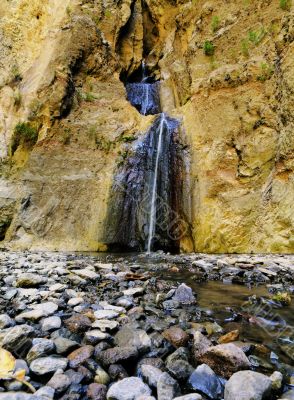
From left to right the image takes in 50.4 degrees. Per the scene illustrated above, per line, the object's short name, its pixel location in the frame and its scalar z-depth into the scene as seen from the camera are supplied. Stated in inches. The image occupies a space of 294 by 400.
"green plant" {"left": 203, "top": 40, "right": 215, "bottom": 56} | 493.7
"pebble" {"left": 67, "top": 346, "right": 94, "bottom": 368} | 75.6
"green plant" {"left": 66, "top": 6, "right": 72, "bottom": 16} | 562.6
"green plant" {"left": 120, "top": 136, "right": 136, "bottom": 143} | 451.4
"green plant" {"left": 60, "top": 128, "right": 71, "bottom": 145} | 433.1
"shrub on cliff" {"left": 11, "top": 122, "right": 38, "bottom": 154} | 435.5
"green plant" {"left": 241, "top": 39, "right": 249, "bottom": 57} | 440.4
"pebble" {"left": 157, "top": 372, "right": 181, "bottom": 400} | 63.1
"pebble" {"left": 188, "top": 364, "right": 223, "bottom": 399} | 66.6
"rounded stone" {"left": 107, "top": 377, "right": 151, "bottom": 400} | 62.9
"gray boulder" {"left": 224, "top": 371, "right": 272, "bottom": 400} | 62.3
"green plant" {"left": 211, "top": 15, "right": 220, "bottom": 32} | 507.8
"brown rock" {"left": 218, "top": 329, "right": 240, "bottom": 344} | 93.4
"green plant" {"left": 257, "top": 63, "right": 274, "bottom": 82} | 394.9
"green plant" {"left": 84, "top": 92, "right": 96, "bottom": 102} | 486.4
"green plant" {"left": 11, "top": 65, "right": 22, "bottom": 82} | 526.0
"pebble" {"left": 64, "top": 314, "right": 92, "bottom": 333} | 94.7
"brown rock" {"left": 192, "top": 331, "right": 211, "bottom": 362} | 82.2
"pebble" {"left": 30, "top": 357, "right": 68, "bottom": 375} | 70.5
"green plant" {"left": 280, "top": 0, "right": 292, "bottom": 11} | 411.8
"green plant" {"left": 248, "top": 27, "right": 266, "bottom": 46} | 431.2
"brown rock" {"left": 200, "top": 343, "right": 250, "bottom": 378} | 74.7
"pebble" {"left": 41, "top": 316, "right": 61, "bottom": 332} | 93.8
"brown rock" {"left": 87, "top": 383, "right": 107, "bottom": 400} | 64.2
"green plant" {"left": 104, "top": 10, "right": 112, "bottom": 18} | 640.4
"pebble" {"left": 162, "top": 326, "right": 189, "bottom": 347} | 90.0
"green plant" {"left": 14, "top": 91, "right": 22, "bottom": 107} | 472.1
